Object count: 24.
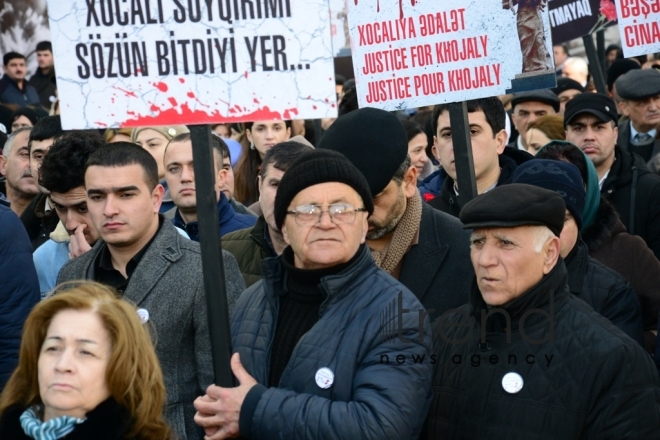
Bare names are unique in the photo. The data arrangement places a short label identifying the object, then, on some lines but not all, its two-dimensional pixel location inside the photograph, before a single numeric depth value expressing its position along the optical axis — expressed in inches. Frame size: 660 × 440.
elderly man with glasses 135.4
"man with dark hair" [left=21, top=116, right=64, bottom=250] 254.1
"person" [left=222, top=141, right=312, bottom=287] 208.1
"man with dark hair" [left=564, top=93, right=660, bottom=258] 240.2
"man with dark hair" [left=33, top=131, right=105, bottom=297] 216.5
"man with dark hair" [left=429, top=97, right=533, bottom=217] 232.1
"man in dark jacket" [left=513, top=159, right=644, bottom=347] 172.9
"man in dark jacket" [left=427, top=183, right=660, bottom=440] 141.6
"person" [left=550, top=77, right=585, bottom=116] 389.7
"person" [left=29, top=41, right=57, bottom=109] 578.6
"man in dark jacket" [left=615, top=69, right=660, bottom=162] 313.3
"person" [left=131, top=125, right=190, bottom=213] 307.7
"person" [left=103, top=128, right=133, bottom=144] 321.1
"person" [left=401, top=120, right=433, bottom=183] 306.5
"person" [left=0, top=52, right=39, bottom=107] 552.7
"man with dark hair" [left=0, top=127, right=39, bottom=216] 286.5
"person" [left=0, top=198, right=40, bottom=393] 192.9
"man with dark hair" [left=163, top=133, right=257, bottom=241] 245.0
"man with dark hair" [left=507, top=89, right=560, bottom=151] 340.2
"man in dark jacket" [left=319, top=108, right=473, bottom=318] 173.3
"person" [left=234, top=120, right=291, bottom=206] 318.7
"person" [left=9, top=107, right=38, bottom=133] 426.3
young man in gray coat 171.3
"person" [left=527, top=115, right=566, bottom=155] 293.7
